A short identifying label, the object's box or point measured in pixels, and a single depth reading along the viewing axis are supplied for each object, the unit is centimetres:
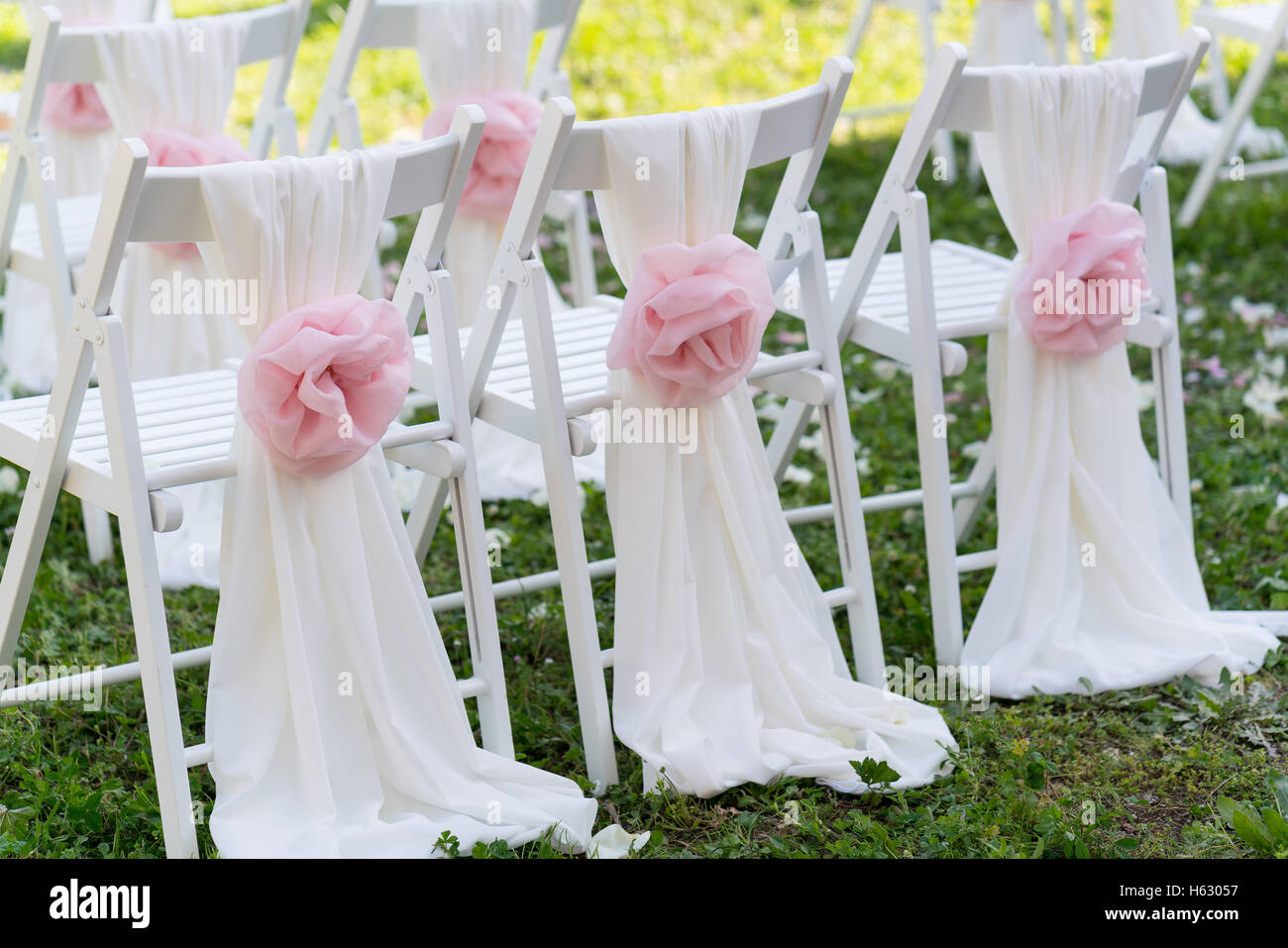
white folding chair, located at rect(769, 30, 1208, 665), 284
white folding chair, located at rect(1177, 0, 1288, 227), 491
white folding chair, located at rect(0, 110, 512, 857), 221
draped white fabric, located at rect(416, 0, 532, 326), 356
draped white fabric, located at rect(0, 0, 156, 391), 403
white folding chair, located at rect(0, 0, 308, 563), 308
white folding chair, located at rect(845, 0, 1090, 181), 544
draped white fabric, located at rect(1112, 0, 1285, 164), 580
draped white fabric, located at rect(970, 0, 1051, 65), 551
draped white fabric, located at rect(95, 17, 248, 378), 320
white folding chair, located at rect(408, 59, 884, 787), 252
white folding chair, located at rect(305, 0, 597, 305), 356
